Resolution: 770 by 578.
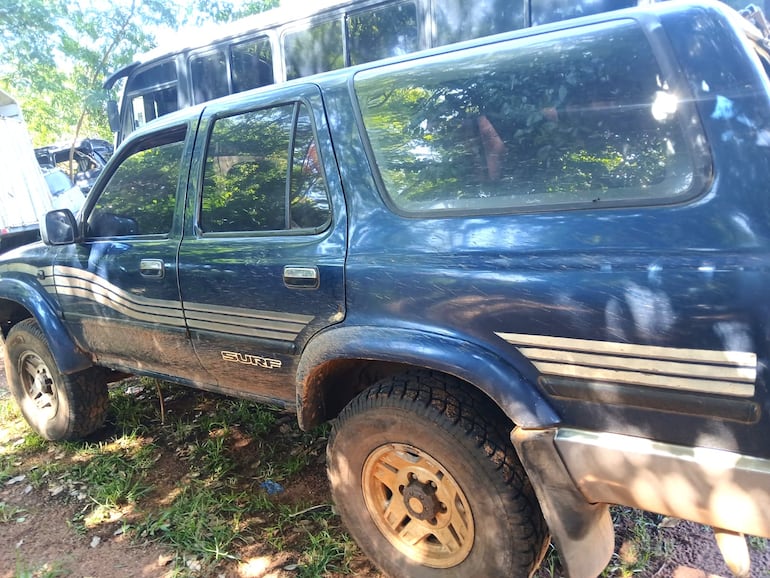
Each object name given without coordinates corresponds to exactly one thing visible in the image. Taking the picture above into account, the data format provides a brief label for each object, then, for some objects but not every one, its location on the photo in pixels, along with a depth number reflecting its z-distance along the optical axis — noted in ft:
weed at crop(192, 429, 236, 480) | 10.31
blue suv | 4.63
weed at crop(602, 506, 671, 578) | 7.23
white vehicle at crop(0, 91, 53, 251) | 27.45
